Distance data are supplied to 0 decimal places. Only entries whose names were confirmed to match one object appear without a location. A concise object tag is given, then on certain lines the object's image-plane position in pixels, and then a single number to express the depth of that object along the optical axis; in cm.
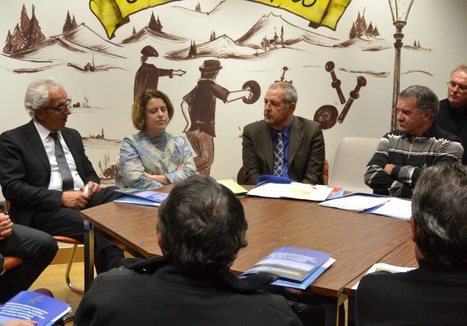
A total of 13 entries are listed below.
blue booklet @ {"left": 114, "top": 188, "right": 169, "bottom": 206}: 291
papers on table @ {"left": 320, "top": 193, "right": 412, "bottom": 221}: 277
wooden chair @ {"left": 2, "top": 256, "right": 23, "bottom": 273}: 285
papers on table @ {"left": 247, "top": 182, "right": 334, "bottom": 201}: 312
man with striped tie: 411
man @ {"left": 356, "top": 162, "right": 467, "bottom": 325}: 134
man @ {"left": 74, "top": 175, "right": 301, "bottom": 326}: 128
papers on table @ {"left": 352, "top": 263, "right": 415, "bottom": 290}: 190
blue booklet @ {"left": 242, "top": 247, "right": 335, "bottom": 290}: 180
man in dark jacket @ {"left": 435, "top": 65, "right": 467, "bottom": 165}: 403
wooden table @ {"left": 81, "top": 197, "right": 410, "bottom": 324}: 200
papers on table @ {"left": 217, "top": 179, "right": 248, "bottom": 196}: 312
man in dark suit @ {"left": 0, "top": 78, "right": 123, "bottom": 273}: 334
